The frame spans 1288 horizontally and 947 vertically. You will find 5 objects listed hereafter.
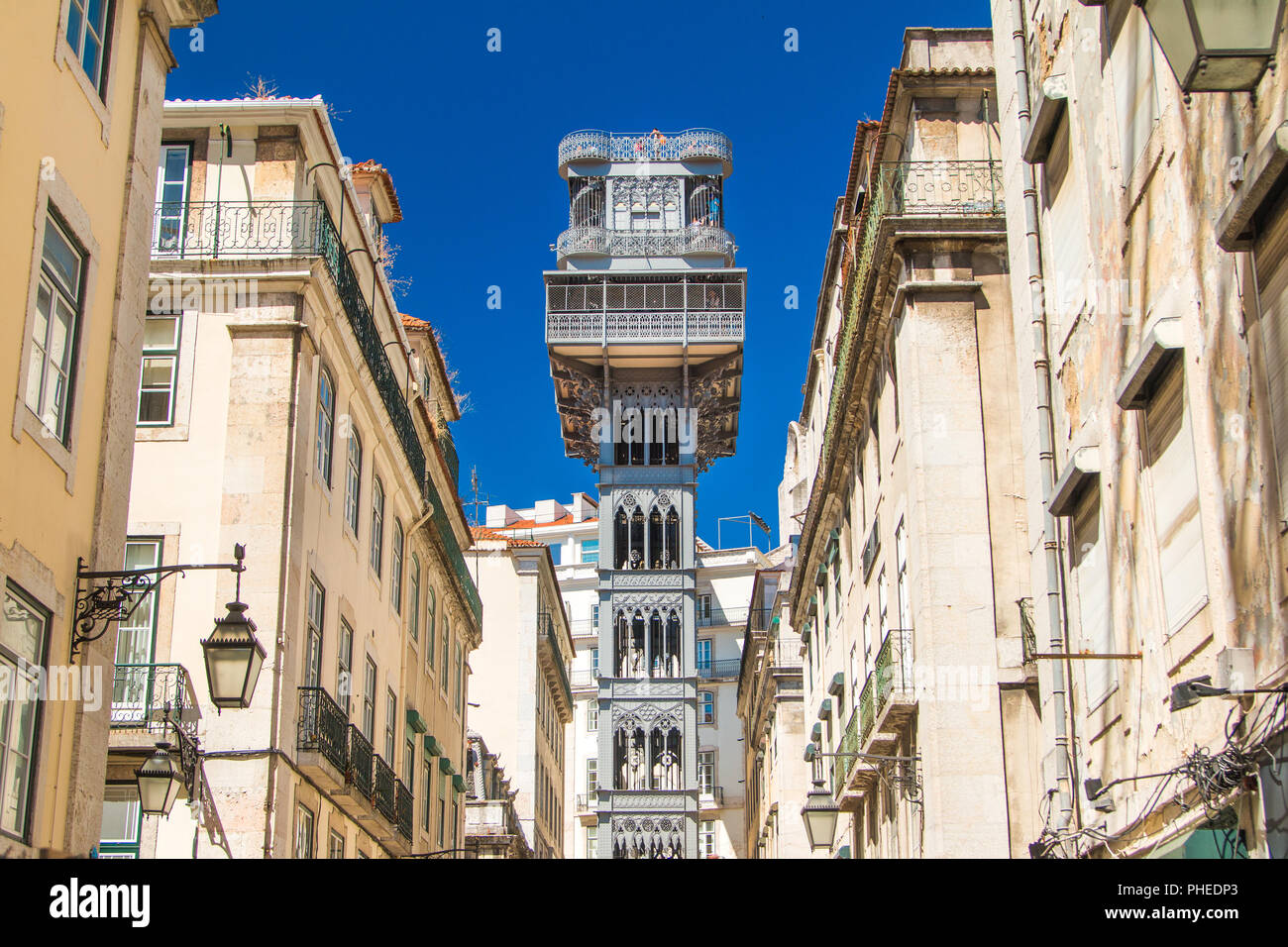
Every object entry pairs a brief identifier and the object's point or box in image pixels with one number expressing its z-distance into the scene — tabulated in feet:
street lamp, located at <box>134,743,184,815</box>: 45.75
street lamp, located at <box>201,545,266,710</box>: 38.27
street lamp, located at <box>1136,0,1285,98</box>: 23.93
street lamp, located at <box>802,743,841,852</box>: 72.95
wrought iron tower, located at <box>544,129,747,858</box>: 179.32
